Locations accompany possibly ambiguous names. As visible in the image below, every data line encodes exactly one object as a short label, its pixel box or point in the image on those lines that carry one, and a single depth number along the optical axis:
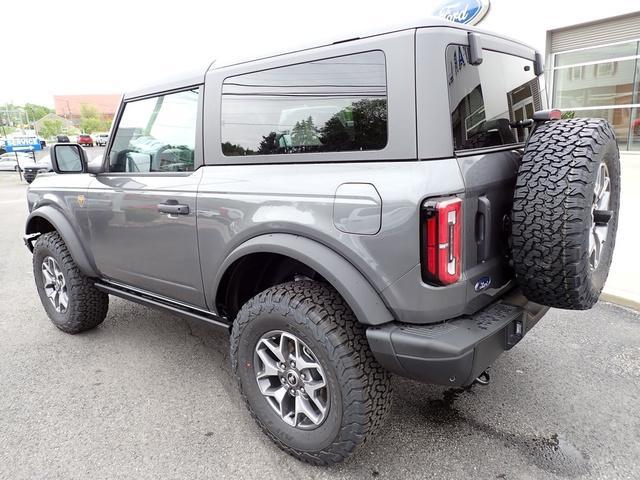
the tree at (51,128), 80.56
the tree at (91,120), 83.69
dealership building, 11.04
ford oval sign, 12.73
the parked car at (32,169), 18.36
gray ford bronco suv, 1.88
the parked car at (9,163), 24.57
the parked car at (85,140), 51.34
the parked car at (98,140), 50.78
